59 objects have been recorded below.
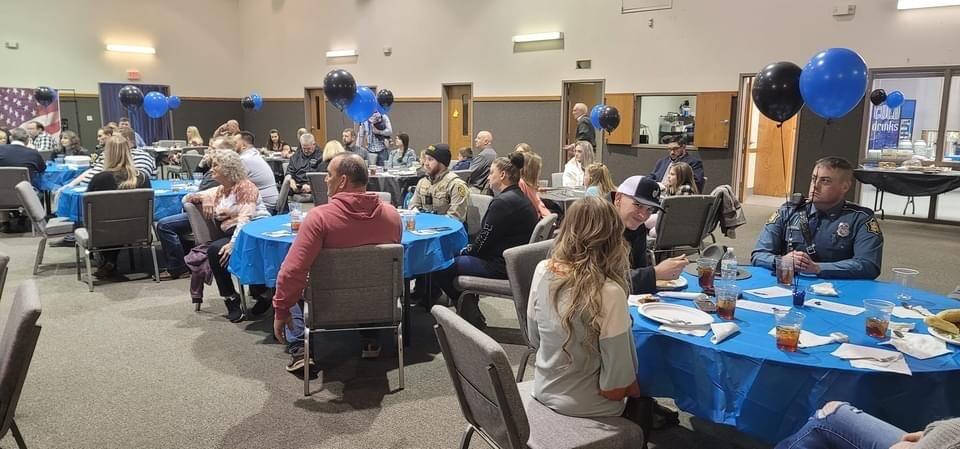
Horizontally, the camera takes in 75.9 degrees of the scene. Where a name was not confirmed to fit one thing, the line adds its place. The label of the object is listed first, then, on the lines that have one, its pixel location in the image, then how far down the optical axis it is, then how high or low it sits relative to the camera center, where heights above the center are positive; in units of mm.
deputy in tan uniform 5004 -422
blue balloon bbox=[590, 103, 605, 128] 9797 +379
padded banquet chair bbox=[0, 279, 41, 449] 1980 -693
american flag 13188 +559
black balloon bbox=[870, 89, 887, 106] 8758 +621
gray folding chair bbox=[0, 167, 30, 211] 7012 -552
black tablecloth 8156 -550
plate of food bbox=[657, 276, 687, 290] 2779 -651
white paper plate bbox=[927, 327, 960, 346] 2128 -680
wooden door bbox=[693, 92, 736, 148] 9969 +336
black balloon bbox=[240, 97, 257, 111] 15758 +861
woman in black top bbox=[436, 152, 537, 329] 3975 -576
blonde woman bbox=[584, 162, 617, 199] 5910 -373
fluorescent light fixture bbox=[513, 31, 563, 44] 11703 +1949
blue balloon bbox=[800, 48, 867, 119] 4480 +426
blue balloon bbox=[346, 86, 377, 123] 9305 +482
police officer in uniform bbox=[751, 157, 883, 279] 3021 -484
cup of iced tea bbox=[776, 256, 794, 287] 2873 -606
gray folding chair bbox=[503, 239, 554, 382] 2850 -601
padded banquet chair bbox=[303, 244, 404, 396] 3150 -793
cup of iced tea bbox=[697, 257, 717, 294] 2707 -579
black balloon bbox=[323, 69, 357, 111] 8141 +672
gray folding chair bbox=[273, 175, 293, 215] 6145 -593
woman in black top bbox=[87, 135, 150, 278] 5410 -311
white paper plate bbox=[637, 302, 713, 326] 2297 -665
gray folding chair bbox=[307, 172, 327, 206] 7047 -573
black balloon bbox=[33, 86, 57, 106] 12658 +831
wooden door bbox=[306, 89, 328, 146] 16266 +608
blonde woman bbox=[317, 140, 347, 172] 7780 -160
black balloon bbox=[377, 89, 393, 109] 12703 +831
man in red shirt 3080 -458
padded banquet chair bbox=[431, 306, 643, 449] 1787 -866
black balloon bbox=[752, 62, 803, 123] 4527 +364
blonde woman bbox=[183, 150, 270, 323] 4523 -503
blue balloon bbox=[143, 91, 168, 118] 13078 +679
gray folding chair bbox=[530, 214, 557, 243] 3963 -584
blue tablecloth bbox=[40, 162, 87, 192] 7973 -533
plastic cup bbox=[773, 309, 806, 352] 2041 -629
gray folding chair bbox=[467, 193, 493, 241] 5121 -628
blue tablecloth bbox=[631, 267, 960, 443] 1930 -781
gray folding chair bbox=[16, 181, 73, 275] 5434 -791
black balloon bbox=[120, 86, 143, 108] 12227 +774
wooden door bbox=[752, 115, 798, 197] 11438 -297
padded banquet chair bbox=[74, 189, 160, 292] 5125 -724
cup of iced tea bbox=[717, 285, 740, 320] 2365 -617
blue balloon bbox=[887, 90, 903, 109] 9250 +625
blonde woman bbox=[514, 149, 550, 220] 5055 -306
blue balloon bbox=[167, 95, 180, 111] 14727 +817
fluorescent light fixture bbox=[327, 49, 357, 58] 15041 +2061
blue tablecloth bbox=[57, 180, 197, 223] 5973 -652
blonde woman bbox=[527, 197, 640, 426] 1964 -570
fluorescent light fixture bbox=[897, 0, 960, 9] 8039 +1816
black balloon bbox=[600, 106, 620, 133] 9531 +338
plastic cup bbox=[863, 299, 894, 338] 2180 -624
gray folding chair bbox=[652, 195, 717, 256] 5273 -715
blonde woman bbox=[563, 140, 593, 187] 7430 -298
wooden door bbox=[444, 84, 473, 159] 13523 +510
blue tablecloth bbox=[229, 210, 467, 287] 3840 -736
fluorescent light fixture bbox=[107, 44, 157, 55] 14939 +2139
